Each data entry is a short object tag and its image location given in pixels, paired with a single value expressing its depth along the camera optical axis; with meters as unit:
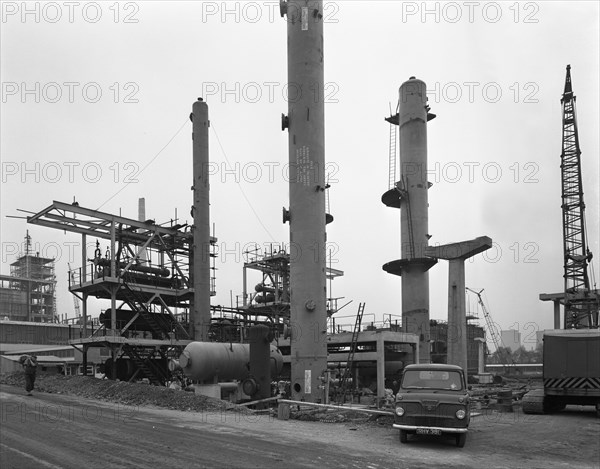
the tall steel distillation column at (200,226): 45.81
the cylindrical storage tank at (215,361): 29.97
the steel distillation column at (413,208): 45.50
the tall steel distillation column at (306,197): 29.45
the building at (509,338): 104.12
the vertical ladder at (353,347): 31.81
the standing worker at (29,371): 27.52
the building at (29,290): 112.88
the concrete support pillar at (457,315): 34.06
